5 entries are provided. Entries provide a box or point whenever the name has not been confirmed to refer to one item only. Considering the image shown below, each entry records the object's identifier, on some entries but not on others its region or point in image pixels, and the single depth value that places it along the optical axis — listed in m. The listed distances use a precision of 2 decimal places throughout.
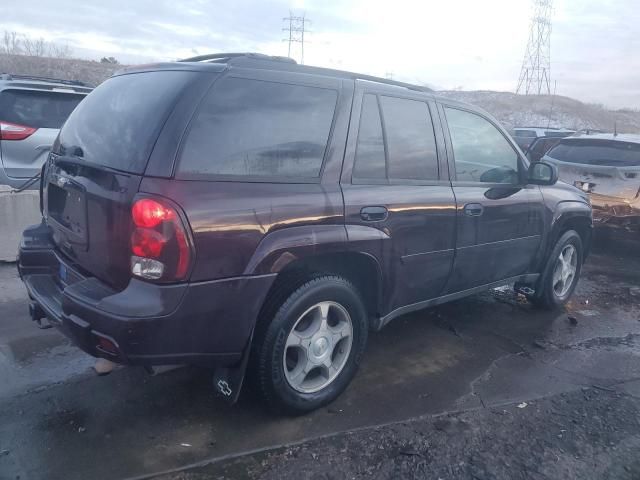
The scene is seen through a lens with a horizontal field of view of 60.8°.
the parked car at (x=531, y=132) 15.70
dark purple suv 2.56
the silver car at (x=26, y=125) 6.00
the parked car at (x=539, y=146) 12.05
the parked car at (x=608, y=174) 7.78
